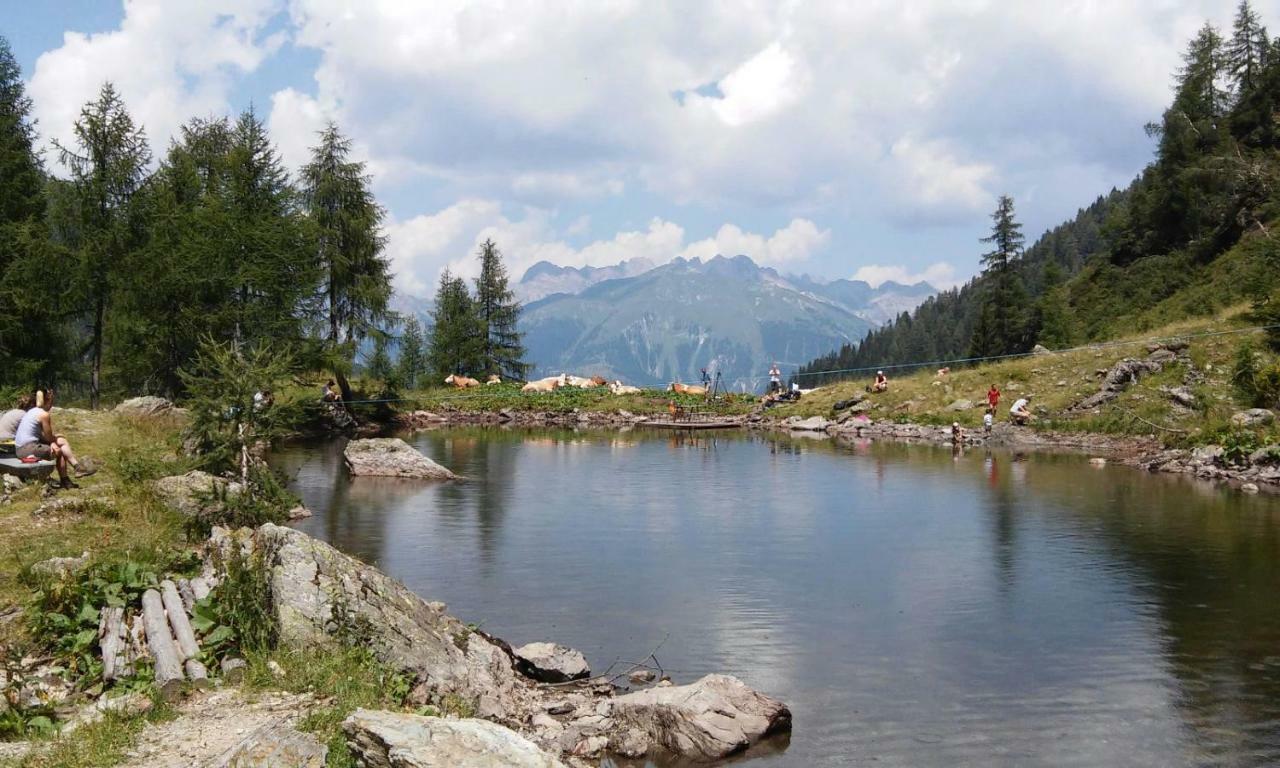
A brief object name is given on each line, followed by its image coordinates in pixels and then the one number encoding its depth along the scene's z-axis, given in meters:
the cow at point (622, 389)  69.69
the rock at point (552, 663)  12.50
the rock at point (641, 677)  12.73
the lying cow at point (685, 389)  68.50
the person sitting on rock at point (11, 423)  19.30
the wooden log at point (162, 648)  9.20
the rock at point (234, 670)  9.59
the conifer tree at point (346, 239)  53.16
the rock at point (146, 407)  32.75
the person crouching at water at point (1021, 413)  46.41
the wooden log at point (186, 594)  11.32
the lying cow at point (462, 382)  71.95
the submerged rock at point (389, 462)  32.91
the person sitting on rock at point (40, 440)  17.94
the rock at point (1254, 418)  33.84
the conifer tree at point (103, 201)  39.19
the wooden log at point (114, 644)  9.55
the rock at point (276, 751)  7.17
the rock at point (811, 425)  54.88
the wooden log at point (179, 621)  10.11
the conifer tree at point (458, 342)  81.56
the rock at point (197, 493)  16.91
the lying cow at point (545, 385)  70.56
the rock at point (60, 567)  11.65
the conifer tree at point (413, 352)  92.55
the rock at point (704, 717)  10.49
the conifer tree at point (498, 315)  85.25
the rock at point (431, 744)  7.19
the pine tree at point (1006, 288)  81.50
